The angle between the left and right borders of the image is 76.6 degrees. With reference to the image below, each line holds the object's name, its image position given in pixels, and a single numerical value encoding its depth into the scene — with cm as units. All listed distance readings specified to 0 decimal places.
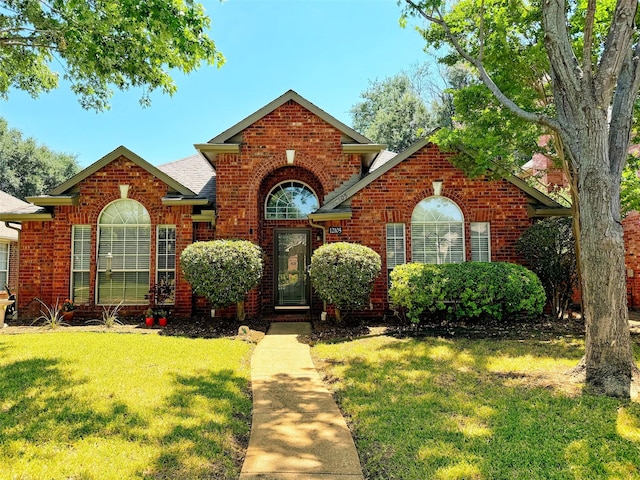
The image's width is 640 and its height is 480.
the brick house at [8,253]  1543
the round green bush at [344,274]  905
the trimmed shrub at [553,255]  988
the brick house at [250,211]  1064
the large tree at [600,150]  506
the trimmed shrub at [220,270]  938
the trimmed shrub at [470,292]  865
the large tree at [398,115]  2886
